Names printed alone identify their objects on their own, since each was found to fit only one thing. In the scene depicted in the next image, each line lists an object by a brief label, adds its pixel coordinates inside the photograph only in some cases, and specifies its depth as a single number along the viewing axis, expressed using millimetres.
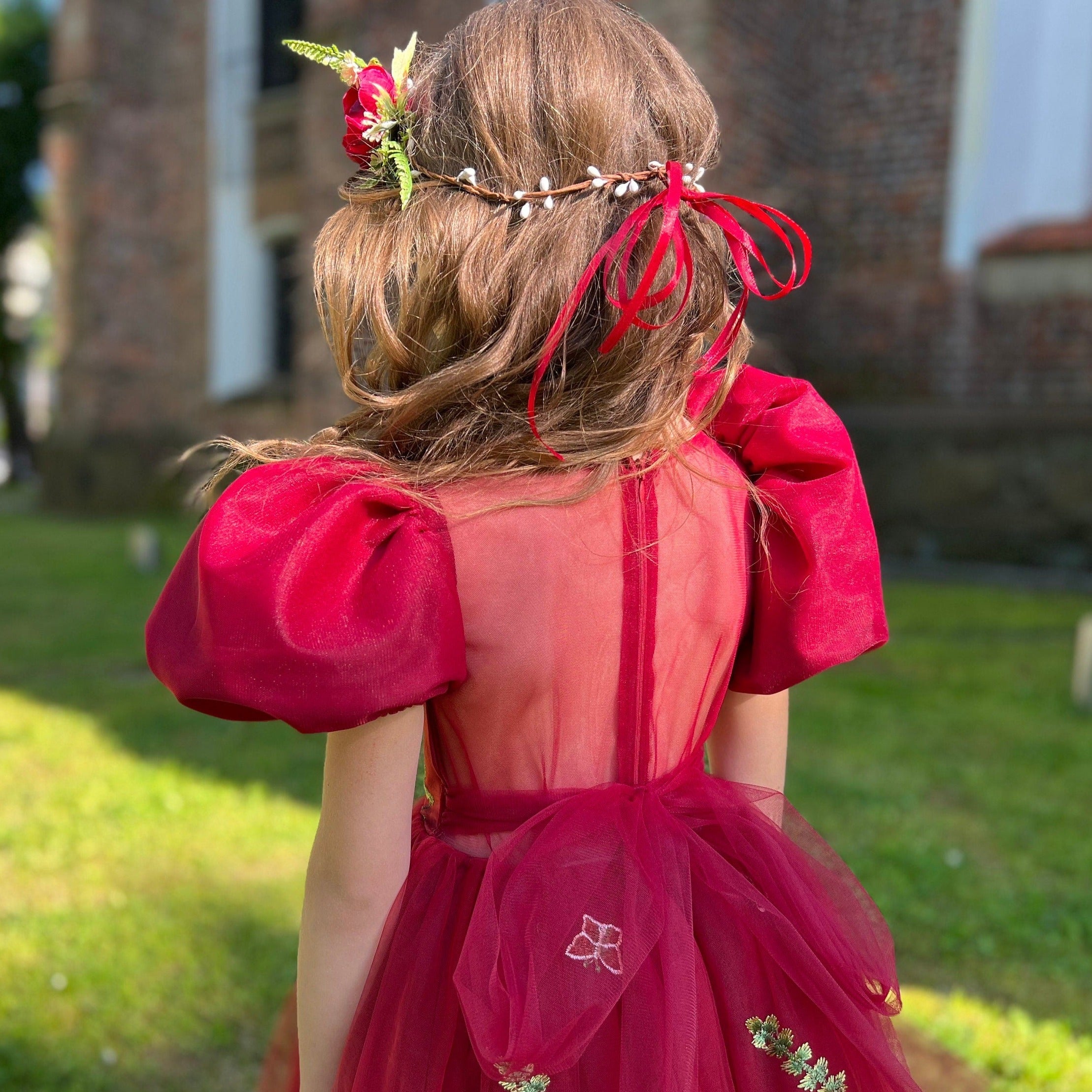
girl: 967
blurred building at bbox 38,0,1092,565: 6711
